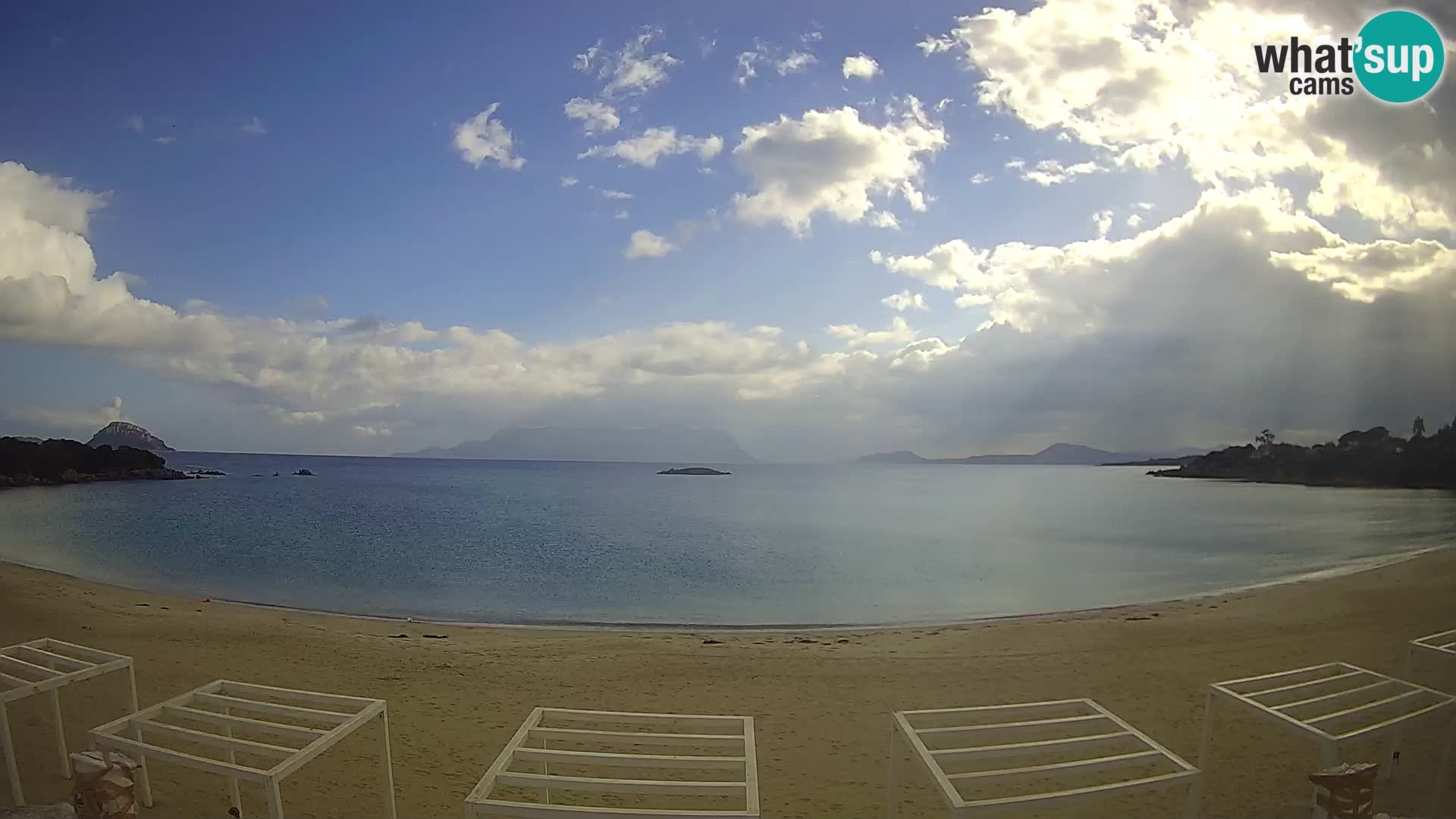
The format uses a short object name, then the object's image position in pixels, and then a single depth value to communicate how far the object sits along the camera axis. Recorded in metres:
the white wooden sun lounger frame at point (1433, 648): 3.63
